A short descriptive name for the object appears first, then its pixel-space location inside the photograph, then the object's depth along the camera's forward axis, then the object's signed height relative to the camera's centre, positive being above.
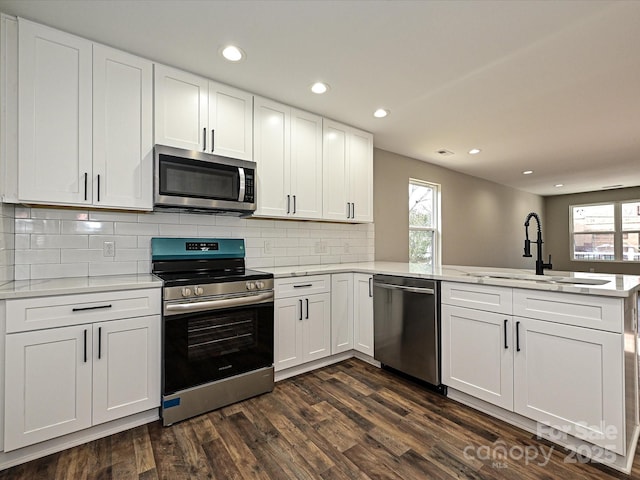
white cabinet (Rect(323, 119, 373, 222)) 3.26 +0.74
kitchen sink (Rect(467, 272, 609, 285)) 1.93 -0.25
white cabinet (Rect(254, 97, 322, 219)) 2.78 +0.76
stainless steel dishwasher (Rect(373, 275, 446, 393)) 2.38 -0.69
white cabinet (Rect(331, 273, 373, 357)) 2.94 -0.68
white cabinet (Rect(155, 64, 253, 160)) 2.29 +0.99
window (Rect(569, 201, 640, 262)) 7.34 +0.23
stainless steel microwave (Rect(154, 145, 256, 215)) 2.20 +0.45
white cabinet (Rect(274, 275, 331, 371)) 2.59 -0.68
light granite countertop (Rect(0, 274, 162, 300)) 1.62 -0.25
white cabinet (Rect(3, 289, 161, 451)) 1.61 -0.68
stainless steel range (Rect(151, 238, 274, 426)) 1.99 -0.61
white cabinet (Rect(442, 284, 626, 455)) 1.60 -0.72
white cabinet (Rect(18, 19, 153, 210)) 1.85 +0.76
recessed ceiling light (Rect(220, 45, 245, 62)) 2.10 +1.29
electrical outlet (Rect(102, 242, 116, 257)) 2.27 -0.05
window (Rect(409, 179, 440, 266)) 4.82 +0.31
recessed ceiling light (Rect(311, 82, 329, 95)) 2.58 +1.29
